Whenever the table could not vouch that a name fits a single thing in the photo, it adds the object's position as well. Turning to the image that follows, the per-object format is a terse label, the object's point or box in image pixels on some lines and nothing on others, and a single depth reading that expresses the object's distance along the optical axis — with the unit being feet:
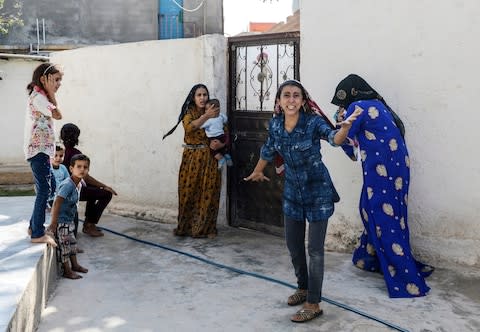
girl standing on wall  14.62
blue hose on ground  12.50
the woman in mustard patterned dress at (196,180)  20.03
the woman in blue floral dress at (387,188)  14.39
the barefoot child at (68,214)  15.49
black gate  19.83
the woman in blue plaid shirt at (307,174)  12.46
